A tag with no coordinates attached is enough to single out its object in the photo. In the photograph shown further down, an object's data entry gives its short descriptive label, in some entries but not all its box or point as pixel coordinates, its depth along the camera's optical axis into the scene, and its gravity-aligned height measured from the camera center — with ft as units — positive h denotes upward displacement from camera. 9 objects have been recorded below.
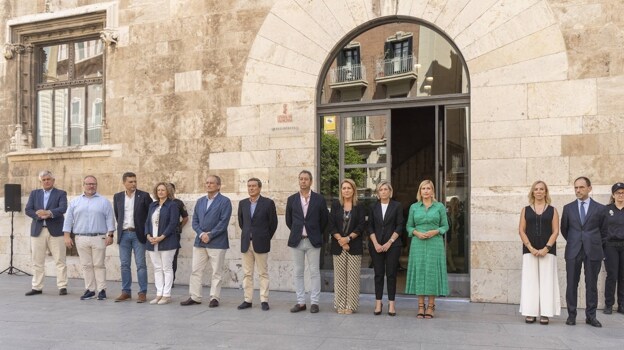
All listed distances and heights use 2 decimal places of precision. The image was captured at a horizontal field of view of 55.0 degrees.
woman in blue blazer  29.12 -2.72
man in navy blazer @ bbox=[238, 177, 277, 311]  27.76 -2.38
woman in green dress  25.38 -2.95
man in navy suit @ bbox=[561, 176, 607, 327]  24.17 -2.55
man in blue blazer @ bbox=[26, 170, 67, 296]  32.04 -2.57
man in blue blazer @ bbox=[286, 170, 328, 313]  27.09 -2.20
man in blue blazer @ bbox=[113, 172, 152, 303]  29.96 -2.20
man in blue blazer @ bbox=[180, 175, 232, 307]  28.43 -2.53
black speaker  38.86 -0.95
